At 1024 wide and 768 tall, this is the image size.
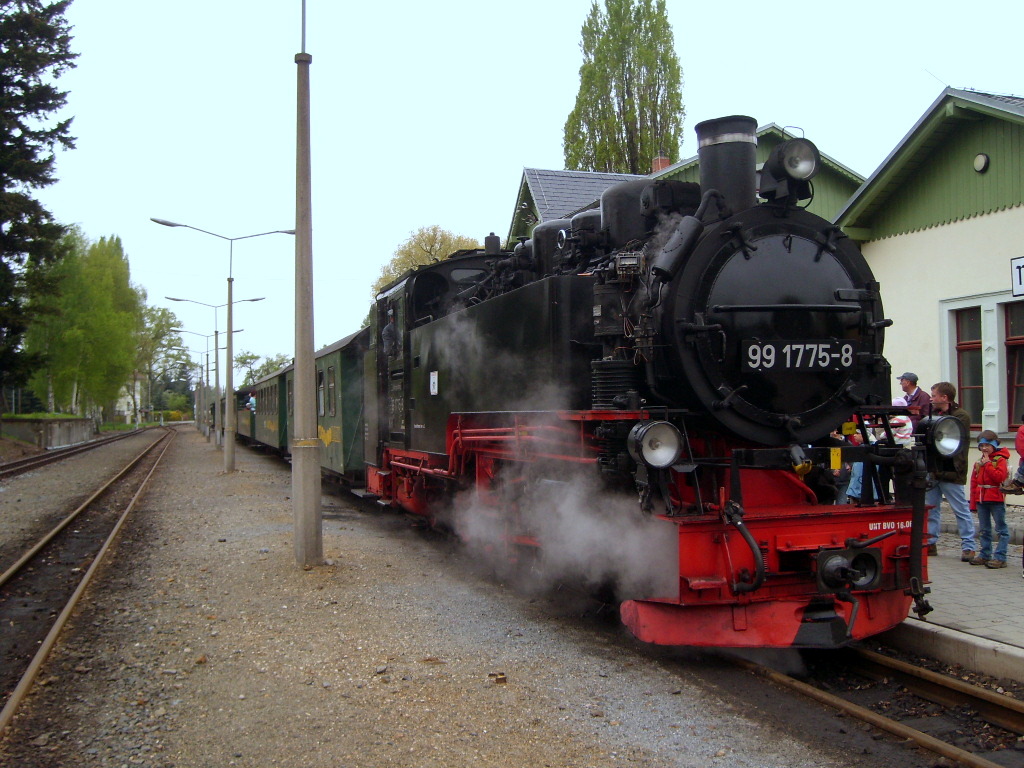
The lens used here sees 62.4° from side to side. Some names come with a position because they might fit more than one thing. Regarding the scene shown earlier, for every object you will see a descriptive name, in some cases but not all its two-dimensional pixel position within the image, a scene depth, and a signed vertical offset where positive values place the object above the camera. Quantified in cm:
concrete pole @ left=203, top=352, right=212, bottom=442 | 4942 -59
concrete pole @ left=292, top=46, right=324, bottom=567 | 750 +23
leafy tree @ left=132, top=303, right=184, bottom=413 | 6619 +556
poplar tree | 3088 +1125
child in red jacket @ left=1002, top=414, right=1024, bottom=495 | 617 -60
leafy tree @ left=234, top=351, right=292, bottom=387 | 7750 +424
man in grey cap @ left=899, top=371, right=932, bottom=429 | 674 +6
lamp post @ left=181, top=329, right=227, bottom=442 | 4836 -115
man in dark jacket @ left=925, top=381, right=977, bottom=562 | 639 -72
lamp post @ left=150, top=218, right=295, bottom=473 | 1992 -35
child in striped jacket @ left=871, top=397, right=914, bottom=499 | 520 -25
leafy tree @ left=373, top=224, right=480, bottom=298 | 3850 +731
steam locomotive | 448 -6
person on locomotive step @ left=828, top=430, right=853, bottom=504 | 530 -48
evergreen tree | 2578 +795
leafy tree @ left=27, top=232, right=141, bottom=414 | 4212 +347
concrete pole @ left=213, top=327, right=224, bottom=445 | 2886 +71
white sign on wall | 644 +95
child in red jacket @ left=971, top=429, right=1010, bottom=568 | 645 -75
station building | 895 +178
